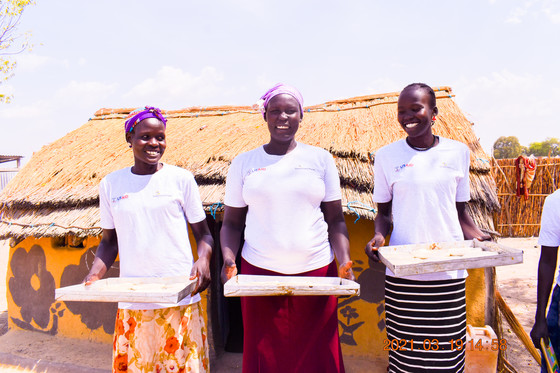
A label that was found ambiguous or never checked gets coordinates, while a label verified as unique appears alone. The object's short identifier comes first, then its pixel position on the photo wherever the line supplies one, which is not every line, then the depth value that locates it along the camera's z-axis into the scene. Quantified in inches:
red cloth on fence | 407.5
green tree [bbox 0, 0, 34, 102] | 373.4
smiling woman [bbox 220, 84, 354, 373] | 73.0
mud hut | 132.0
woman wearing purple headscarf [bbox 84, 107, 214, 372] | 77.4
